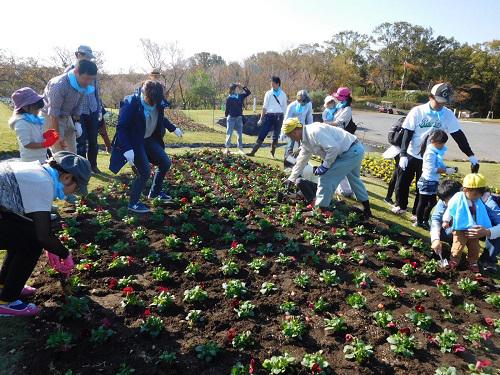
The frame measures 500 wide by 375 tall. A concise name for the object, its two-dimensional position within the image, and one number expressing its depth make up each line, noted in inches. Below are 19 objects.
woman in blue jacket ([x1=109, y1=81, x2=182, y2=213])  217.2
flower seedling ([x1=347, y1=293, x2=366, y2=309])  154.3
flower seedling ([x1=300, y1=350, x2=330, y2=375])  115.7
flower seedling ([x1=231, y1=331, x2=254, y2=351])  128.2
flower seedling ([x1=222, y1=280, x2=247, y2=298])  157.0
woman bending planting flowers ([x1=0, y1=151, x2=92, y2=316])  114.4
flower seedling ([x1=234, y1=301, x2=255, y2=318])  144.4
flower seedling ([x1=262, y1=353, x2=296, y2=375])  115.9
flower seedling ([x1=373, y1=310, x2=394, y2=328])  142.3
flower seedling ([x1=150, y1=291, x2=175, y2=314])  144.5
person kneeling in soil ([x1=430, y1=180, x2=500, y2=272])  185.5
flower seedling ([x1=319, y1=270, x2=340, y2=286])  171.3
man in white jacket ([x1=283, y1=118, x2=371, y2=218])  232.7
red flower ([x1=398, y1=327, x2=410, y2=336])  135.5
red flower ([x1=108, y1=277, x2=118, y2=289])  156.3
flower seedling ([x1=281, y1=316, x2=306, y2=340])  133.3
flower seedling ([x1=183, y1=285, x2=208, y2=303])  150.7
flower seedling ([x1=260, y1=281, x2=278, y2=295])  161.7
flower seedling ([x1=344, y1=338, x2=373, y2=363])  123.6
